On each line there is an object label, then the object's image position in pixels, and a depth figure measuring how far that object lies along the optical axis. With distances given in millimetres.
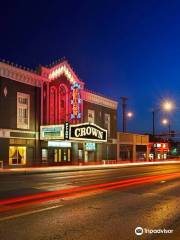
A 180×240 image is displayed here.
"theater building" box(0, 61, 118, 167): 23821
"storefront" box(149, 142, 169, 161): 47899
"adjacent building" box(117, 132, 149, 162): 37951
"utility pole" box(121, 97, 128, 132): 43783
